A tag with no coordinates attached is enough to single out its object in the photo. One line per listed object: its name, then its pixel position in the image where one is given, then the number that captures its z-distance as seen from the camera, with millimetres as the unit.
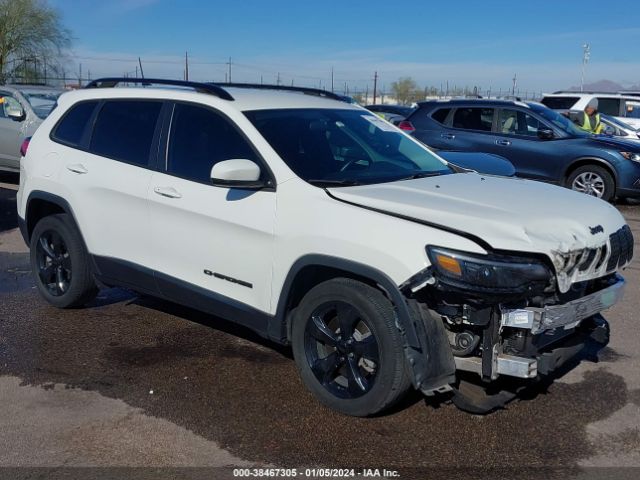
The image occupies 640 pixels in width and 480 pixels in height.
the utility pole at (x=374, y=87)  43394
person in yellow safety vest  14117
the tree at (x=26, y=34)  40344
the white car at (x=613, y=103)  19031
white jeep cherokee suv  3588
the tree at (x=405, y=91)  67538
